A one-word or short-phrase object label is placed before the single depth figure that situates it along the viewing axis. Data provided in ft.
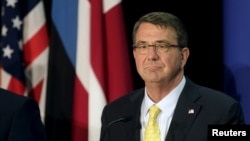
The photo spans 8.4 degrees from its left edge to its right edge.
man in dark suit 16.79
